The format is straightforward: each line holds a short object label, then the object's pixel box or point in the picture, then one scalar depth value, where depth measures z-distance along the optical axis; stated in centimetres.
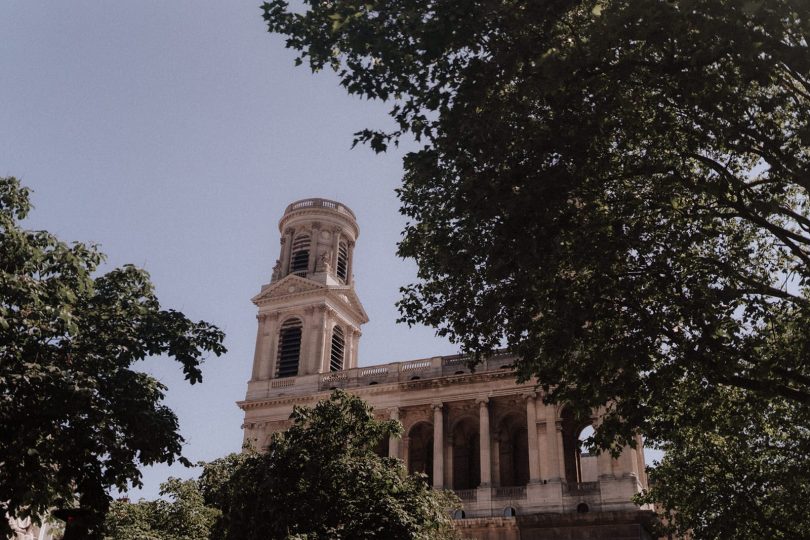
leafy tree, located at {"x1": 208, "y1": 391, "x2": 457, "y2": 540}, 1541
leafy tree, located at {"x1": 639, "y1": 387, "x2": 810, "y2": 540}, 1686
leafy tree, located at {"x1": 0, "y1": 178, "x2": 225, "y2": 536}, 1300
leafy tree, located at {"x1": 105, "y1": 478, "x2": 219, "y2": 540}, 2288
